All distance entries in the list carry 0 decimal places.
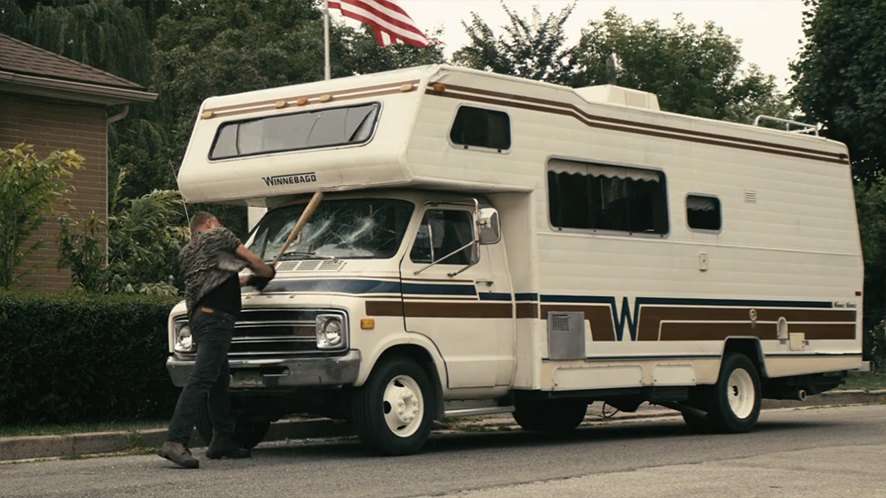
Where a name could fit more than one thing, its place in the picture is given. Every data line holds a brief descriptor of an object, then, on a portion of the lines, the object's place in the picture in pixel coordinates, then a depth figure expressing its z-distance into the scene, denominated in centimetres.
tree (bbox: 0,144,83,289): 1642
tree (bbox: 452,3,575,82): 2948
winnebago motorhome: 1143
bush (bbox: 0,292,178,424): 1305
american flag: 1853
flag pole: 1817
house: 2092
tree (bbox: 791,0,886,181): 2928
